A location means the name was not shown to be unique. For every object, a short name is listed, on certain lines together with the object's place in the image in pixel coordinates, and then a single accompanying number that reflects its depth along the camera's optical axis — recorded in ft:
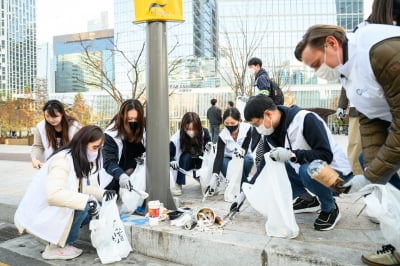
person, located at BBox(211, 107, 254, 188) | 12.38
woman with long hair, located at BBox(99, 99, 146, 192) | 10.85
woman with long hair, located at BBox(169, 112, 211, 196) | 13.39
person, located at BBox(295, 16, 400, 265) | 4.70
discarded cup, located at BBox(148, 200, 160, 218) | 8.80
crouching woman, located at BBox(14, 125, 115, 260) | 7.77
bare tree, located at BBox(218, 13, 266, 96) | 40.63
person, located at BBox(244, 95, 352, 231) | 7.83
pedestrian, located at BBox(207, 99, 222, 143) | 34.96
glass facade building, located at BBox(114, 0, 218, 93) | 129.49
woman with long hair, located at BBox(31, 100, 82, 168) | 11.08
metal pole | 9.80
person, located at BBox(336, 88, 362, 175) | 9.83
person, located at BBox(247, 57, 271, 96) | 14.70
